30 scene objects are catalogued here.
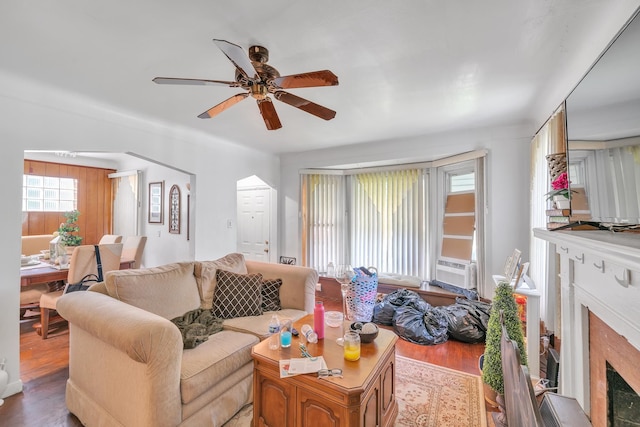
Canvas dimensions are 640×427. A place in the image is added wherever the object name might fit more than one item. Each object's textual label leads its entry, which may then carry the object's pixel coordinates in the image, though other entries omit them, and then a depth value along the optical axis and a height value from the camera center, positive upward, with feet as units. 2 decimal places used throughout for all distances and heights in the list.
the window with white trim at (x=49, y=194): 15.80 +1.37
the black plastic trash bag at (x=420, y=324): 10.04 -4.08
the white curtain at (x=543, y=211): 7.19 +0.18
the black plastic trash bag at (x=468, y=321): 9.88 -3.82
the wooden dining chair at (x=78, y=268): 9.87 -1.92
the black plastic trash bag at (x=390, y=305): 11.58 -3.77
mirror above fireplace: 3.50 +1.20
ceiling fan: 4.92 +2.66
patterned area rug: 6.20 -4.57
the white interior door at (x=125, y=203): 17.97 +0.94
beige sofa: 4.89 -2.97
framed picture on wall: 16.94 +0.92
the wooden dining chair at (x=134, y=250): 13.30 -1.65
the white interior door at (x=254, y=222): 16.99 -0.35
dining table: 9.40 -1.99
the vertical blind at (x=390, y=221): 14.34 -0.24
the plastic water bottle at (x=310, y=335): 6.08 -2.63
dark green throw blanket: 6.40 -2.81
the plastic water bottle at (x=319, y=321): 6.27 -2.37
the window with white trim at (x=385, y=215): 12.90 +0.08
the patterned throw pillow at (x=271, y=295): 8.83 -2.54
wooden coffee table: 4.57 -3.11
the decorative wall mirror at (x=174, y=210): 16.05 +0.40
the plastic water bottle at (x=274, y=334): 5.81 -2.62
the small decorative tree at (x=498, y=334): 6.31 -2.70
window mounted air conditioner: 11.75 -2.53
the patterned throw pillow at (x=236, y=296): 8.13 -2.38
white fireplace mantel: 3.27 -1.15
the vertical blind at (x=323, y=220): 16.12 -0.20
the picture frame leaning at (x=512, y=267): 8.02 -1.52
